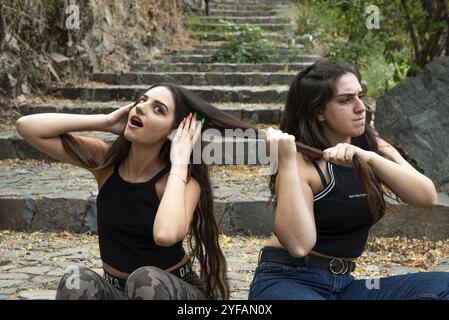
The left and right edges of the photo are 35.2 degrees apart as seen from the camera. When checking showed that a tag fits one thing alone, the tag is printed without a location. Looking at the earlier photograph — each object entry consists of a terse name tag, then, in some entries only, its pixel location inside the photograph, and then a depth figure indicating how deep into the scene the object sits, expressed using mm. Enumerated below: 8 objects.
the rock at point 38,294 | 3561
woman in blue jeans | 2412
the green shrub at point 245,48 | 10492
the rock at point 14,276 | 3906
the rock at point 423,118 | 5180
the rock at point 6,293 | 3566
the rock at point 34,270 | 4016
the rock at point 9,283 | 3771
